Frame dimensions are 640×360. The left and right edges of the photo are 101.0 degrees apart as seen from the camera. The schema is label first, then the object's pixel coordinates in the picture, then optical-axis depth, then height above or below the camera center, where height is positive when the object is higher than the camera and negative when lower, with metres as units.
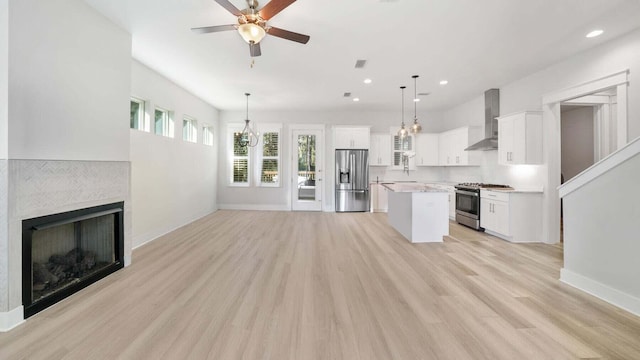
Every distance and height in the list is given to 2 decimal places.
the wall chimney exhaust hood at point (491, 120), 5.56 +1.31
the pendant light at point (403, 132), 5.06 +0.93
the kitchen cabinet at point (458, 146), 6.25 +0.90
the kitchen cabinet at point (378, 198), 7.56 -0.51
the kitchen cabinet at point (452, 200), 6.25 -0.48
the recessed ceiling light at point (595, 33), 3.29 +1.87
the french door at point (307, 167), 7.77 +0.39
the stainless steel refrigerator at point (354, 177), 7.46 +0.09
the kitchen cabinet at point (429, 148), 7.55 +0.93
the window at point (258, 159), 7.78 +0.62
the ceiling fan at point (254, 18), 2.22 +1.42
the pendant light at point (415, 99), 4.78 +1.94
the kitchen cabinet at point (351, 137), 7.51 +1.23
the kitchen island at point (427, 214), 4.52 -0.58
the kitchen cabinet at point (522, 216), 4.50 -0.60
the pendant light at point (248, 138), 7.67 +1.23
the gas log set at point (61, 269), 2.34 -0.88
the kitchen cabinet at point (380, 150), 7.63 +0.88
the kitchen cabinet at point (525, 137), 4.57 +0.76
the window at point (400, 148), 7.68 +0.95
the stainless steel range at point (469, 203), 5.27 -0.48
